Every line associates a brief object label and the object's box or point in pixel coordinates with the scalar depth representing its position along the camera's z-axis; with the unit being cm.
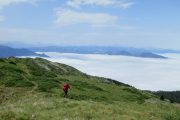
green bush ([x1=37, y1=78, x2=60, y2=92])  2909
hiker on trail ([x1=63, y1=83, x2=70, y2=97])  2502
